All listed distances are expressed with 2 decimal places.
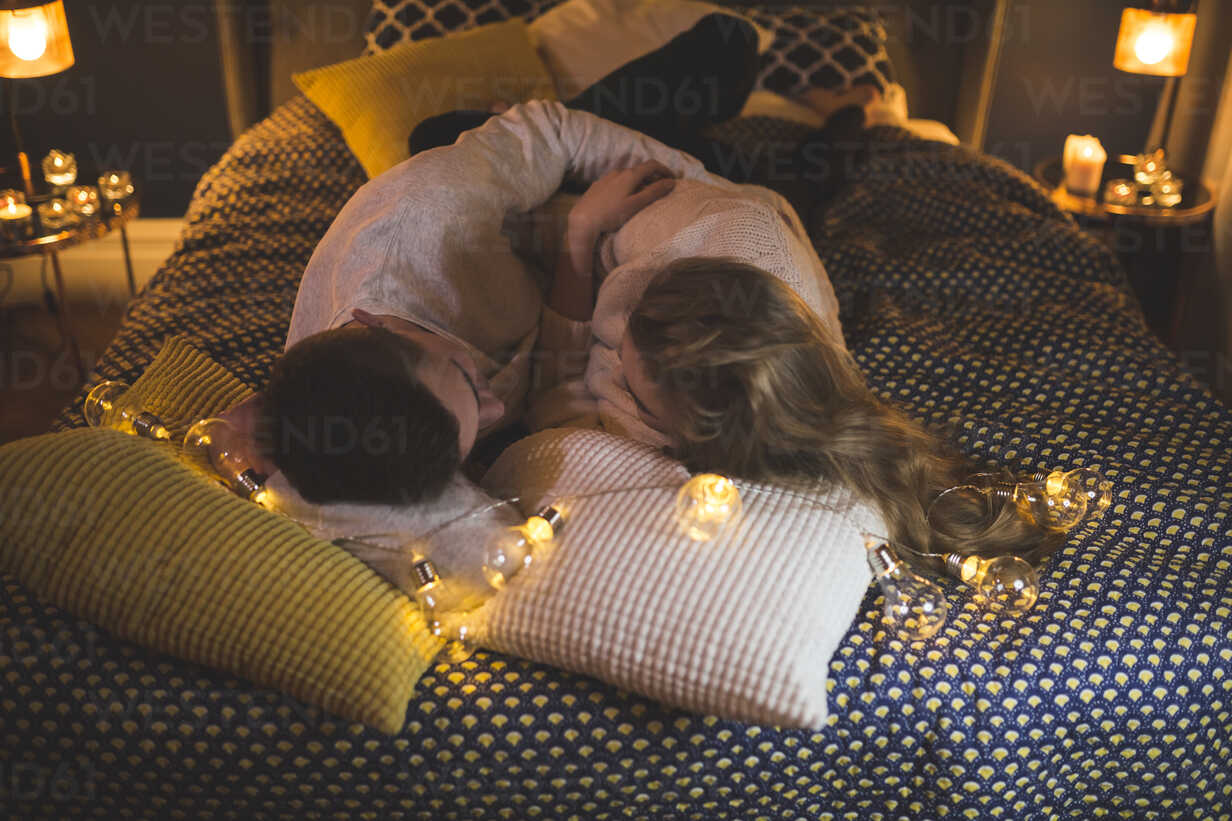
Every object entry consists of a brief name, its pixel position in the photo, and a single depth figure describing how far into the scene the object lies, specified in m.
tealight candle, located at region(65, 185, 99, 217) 2.11
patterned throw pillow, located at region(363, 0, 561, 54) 2.43
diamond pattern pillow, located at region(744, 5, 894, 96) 2.47
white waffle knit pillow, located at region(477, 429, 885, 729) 0.96
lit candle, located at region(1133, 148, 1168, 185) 2.30
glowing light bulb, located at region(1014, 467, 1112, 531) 1.25
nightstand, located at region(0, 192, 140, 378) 1.96
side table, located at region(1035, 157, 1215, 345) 2.24
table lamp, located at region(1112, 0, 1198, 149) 2.21
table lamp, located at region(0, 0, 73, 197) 1.94
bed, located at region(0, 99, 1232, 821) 1.03
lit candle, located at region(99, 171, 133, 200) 2.18
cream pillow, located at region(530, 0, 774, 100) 2.31
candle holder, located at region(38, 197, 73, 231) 2.04
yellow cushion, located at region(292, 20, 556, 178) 2.10
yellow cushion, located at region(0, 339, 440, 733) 1.00
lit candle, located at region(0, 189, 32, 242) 1.99
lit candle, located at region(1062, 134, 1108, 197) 2.27
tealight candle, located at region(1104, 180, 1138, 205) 2.27
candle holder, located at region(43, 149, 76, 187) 2.16
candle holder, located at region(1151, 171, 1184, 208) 2.26
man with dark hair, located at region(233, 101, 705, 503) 0.97
